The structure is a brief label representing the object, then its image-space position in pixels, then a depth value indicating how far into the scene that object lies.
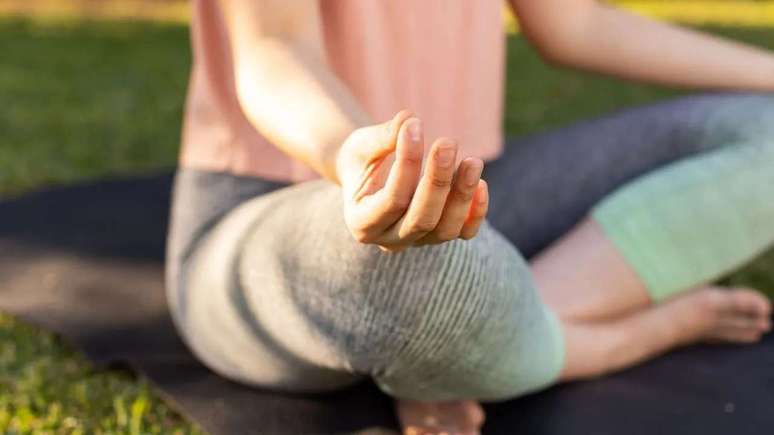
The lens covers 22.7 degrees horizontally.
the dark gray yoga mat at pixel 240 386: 1.58
